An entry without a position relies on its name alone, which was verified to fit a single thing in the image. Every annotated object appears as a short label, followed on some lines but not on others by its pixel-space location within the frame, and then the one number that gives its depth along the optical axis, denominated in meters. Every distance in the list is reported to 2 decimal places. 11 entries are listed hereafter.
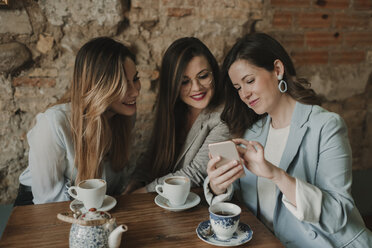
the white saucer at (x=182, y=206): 1.27
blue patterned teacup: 1.05
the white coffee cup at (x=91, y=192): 1.19
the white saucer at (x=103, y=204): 1.26
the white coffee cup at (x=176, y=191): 1.26
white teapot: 0.96
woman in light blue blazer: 1.16
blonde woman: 1.49
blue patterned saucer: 1.06
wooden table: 1.07
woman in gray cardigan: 1.72
